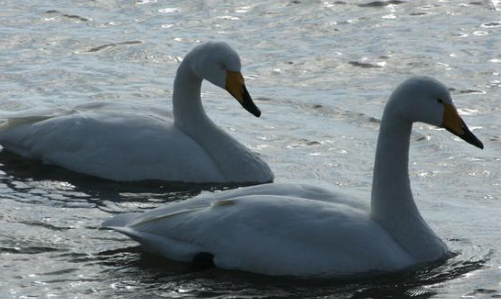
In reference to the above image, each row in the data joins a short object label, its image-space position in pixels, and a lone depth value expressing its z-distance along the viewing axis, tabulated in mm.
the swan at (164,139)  23469
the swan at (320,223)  18203
